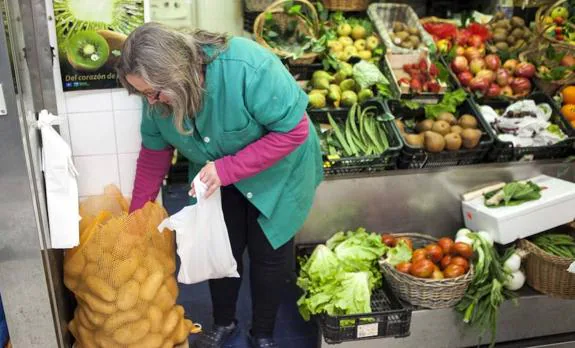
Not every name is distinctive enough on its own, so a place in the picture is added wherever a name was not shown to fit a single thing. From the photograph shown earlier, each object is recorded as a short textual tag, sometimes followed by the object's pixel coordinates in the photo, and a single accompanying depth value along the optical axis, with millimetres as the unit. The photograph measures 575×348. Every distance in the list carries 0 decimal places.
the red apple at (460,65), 3469
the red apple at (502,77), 3416
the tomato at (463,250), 2531
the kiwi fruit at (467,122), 3102
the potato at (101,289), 2027
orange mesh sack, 2041
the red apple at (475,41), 3687
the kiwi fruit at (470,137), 2998
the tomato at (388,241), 2777
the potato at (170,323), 2173
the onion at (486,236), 2648
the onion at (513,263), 2615
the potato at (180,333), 2264
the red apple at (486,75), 3371
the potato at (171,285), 2209
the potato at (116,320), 2057
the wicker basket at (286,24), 3301
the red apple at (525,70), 3465
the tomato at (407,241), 2695
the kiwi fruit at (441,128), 3027
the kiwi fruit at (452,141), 2973
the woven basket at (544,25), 3512
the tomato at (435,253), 2547
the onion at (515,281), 2598
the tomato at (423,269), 2447
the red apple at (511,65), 3521
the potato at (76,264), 2070
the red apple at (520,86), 3418
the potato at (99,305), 2040
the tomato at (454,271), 2441
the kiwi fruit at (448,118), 3119
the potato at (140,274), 2080
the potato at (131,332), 2064
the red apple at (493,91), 3336
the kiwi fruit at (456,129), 3031
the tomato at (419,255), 2514
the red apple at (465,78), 3381
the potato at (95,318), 2070
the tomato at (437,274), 2453
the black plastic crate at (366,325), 2338
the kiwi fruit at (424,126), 3085
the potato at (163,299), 2141
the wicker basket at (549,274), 2547
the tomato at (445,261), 2515
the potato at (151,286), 2078
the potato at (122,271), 2037
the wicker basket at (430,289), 2393
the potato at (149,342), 2105
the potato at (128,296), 2039
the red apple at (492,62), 3491
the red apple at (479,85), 3334
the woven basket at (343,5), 3848
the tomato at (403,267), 2494
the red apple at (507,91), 3401
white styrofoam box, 2691
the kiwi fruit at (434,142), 2949
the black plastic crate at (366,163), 2881
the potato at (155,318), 2113
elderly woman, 1632
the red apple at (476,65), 3463
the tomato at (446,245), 2580
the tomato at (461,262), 2484
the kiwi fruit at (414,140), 3023
